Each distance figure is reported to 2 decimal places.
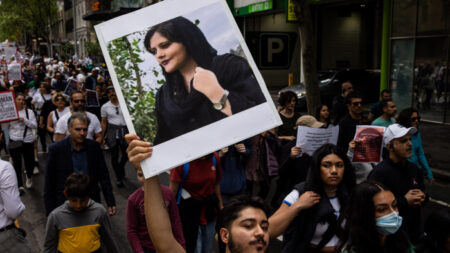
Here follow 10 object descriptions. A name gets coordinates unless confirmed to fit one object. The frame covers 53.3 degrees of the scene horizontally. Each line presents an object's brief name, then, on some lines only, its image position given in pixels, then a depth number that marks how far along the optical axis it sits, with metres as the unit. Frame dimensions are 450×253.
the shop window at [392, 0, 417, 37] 15.27
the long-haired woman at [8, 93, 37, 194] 8.32
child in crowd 3.70
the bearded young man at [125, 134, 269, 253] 2.11
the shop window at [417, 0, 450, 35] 14.21
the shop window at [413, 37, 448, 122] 14.46
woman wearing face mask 2.62
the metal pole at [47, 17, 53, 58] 51.42
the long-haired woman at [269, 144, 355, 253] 2.99
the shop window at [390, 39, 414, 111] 15.61
